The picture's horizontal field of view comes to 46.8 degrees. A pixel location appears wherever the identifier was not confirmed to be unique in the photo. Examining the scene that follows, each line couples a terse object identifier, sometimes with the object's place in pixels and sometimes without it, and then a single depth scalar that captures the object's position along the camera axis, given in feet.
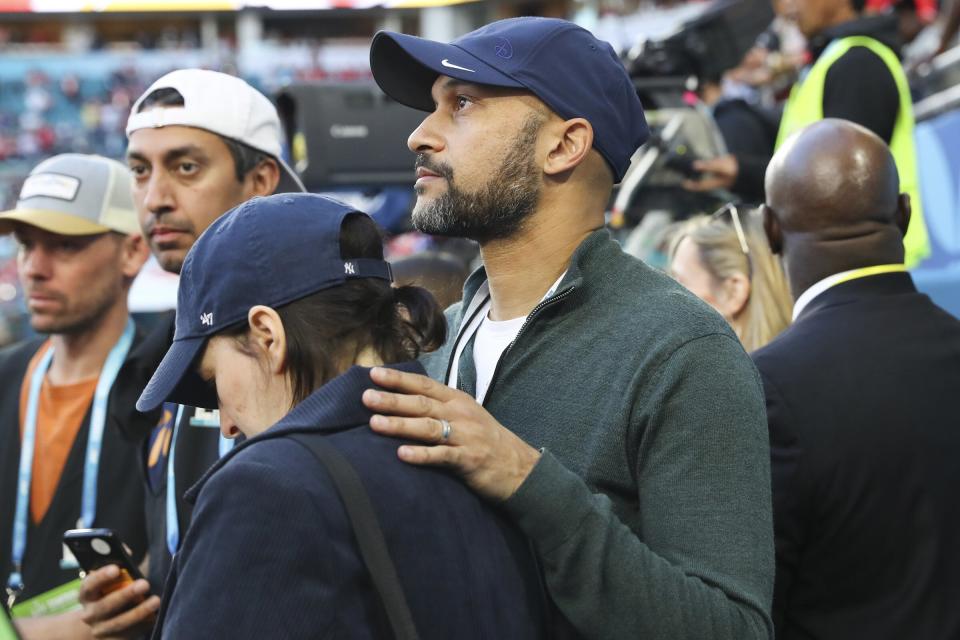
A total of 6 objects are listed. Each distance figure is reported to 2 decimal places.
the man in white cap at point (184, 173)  7.82
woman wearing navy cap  3.94
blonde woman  9.80
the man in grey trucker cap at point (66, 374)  9.19
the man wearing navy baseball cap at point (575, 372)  4.61
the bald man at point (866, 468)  6.66
